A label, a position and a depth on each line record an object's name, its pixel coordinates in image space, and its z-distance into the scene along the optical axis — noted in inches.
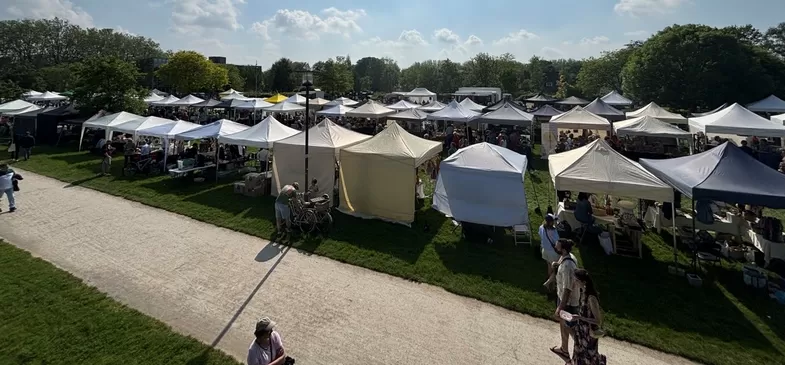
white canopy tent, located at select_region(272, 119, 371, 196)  432.5
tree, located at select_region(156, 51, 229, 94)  1710.1
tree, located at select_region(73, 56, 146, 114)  812.6
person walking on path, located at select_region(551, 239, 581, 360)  181.9
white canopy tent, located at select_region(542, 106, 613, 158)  684.7
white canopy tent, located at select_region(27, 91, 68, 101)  1359.5
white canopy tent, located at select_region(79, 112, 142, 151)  670.5
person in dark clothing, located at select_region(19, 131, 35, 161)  665.6
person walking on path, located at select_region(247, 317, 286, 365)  144.9
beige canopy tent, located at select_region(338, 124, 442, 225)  380.8
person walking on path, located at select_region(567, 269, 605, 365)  158.1
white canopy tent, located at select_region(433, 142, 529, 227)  332.8
